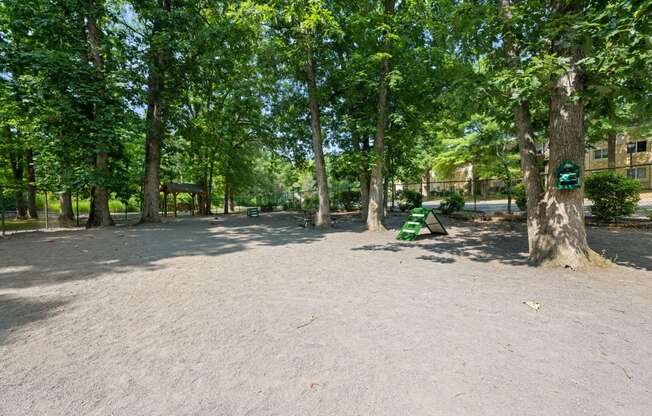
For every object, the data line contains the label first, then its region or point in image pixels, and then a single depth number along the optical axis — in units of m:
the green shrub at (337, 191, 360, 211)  23.67
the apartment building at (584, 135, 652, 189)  26.58
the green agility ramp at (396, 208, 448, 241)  8.77
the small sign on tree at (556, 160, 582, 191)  4.84
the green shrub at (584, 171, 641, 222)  9.45
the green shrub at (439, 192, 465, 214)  16.27
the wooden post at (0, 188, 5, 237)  9.99
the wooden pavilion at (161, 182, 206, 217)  20.28
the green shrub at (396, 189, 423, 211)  20.45
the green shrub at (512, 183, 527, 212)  12.73
